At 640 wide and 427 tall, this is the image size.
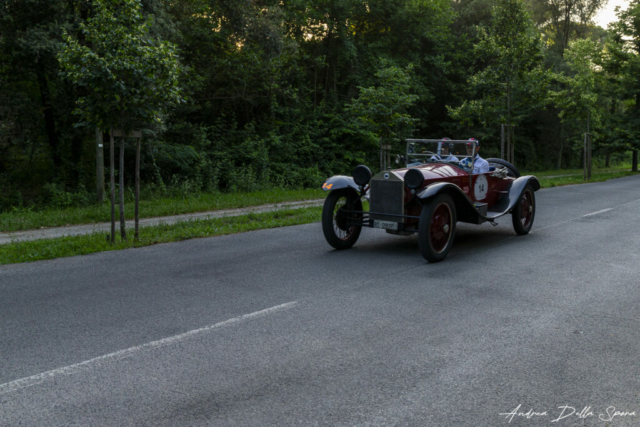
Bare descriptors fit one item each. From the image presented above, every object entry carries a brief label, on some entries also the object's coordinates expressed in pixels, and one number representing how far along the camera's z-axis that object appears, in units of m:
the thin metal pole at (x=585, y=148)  28.01
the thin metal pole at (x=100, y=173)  16.62
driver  9.73
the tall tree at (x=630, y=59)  38.00
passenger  9.47
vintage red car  8.01
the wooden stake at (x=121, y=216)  9.84
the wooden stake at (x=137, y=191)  9.95
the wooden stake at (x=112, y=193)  9.77
